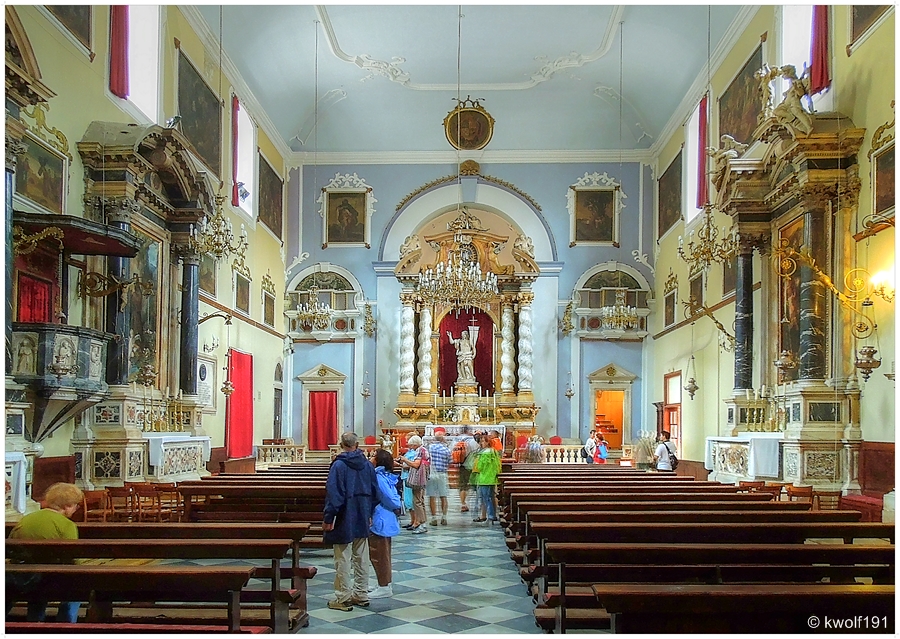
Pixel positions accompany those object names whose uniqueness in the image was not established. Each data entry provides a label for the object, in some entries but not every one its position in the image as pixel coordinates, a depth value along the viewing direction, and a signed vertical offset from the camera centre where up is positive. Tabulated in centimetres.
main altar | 2347 +65
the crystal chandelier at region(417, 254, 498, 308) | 1902 +191
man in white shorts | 1223 -144
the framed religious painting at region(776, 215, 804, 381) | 1280 +107
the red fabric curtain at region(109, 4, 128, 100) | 1302 +466
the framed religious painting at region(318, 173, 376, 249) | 2445 +441
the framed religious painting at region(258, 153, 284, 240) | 2181 +440
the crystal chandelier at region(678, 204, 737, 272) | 1375 +195
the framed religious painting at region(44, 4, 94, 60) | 1135 +455
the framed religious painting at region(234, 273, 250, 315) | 1952 +173
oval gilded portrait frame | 2281 +623
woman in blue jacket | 736 -133
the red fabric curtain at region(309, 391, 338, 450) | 2392 -125
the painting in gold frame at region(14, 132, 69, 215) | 1030 +231
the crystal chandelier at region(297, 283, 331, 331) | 2317 +155
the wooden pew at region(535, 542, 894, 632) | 538 -120
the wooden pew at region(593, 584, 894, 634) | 401 -104
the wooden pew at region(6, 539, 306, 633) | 505 -102
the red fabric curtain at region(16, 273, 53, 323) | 1022 +83
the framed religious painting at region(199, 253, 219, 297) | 1698 +188
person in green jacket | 1222 -137
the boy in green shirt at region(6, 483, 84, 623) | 527 -87
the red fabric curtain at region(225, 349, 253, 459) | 1873 -80
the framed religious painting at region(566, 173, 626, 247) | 2425 +443
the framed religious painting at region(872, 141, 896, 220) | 1044 +227
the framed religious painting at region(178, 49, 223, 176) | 1598 +480
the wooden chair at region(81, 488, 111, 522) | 1049 -164
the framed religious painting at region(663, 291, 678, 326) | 2175 +163
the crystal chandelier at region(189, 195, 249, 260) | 1405 +219
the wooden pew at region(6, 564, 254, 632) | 443 -104
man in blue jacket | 697 -116
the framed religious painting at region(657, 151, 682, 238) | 2139 +435
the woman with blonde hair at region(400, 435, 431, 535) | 1179 -139
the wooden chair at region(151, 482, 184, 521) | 997 -135
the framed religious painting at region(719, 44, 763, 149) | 1570 +494
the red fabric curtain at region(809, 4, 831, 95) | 1252 +450
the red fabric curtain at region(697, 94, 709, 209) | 1861 +467
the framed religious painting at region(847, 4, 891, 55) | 1089 +441
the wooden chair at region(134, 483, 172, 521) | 997 -160
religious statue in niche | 2391 +47
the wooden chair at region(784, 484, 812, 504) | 1038 -137
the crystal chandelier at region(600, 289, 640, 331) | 2328 +150
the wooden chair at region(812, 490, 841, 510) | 1105 -156
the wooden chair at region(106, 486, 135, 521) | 997 -157
